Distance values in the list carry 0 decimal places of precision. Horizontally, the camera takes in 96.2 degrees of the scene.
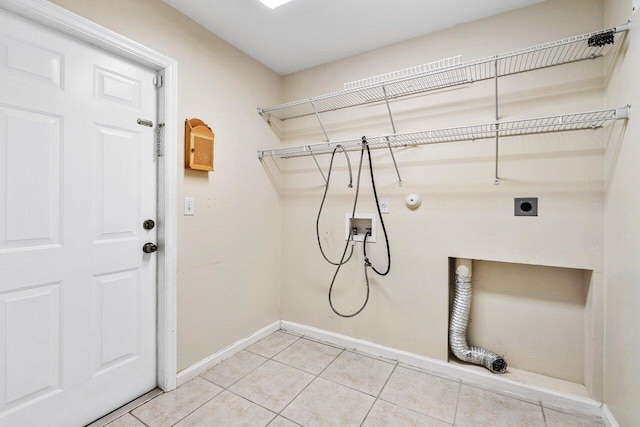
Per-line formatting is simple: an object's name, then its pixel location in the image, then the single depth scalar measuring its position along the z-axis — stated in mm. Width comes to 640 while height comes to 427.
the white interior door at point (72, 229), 1303
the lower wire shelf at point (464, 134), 1473
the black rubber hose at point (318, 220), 2438
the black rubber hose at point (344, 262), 2321
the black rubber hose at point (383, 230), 2194
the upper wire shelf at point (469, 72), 1480
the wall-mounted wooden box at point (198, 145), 1916
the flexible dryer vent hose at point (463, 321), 2010
